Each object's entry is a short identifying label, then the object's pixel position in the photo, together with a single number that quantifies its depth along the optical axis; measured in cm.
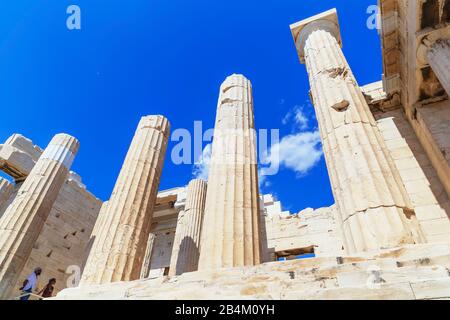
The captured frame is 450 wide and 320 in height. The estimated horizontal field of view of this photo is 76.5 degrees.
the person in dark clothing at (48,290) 1619
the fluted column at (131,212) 812
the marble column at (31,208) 1076
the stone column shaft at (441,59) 687
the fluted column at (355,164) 506
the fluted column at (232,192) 620
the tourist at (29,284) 1391
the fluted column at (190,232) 1526
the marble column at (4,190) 1943
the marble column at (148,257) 2075
